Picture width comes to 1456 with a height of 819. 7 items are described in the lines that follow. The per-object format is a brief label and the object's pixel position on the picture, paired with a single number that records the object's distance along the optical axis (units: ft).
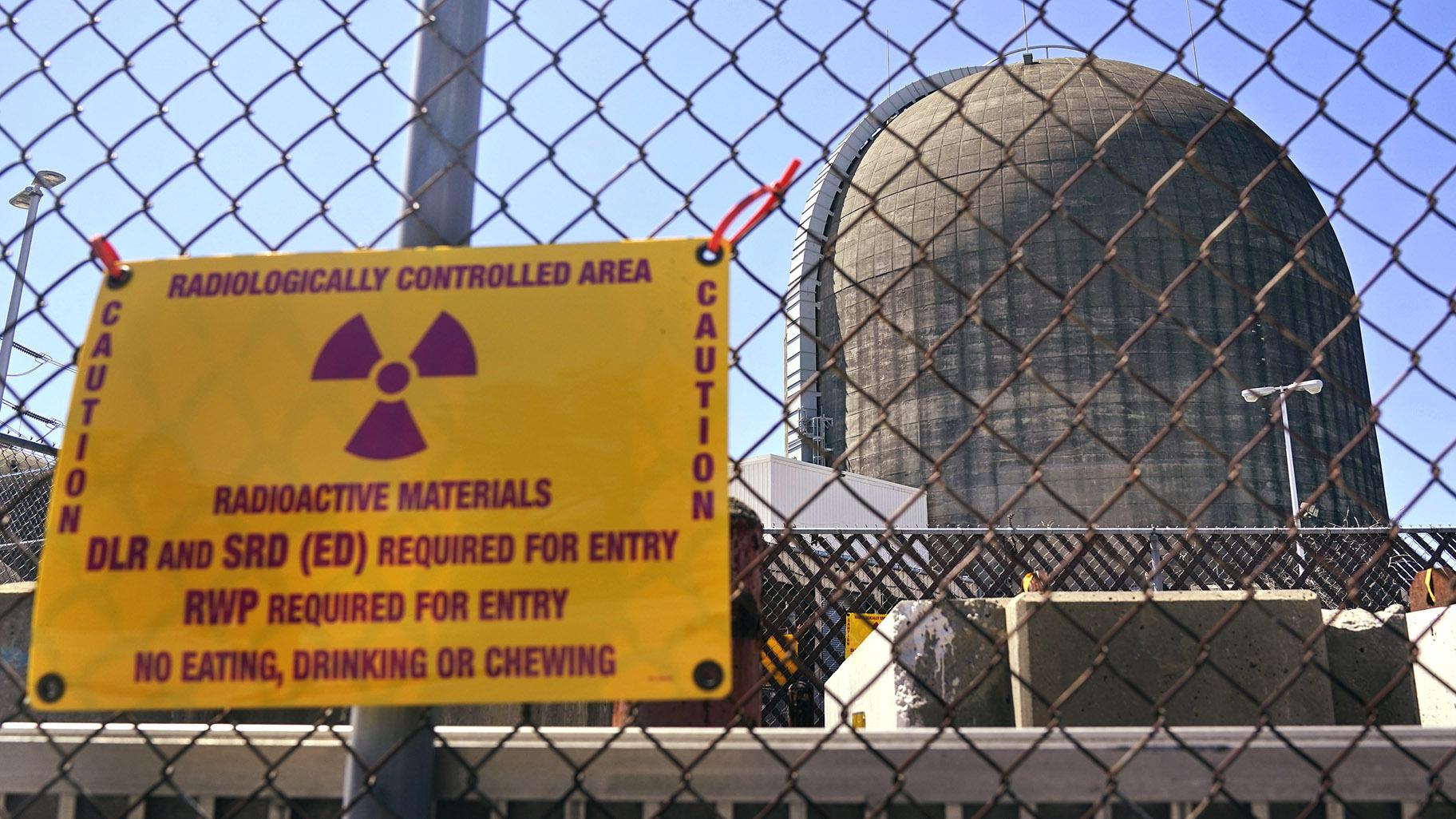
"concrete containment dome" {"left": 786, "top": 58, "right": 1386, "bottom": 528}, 60.08
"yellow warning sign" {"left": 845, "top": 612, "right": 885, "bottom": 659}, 24.29
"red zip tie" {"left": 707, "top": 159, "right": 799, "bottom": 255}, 4.42
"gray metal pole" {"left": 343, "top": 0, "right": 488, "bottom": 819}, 4.10
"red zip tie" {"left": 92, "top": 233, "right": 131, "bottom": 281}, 4.53
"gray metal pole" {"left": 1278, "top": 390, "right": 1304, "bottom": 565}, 53.47
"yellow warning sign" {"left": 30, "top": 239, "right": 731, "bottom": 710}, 3.94
